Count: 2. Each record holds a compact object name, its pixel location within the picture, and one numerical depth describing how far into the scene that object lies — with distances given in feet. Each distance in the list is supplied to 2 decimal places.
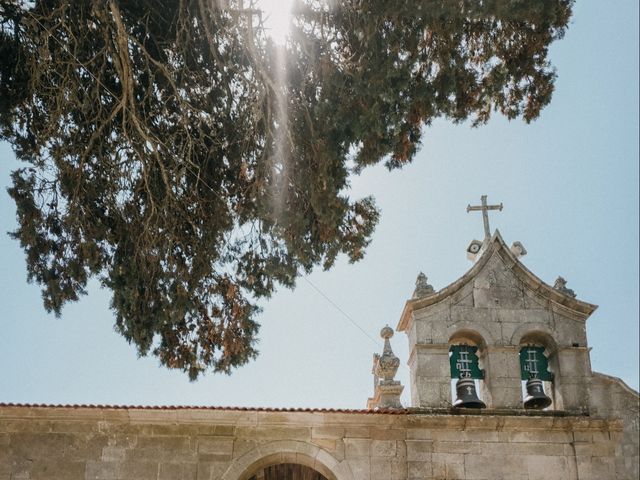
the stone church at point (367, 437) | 36.19
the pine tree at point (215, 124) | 30.48
